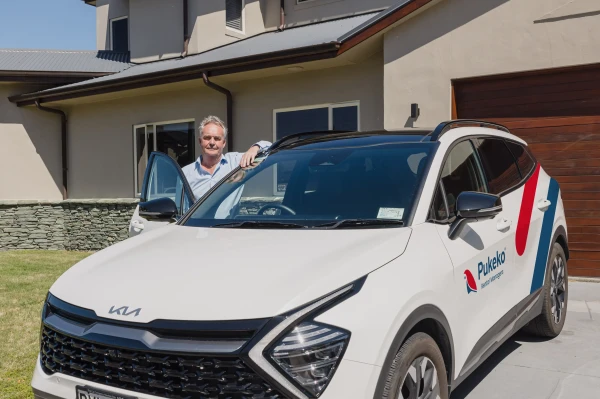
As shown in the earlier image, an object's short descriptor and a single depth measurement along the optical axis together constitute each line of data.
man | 4.73
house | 7.27
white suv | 2.10
